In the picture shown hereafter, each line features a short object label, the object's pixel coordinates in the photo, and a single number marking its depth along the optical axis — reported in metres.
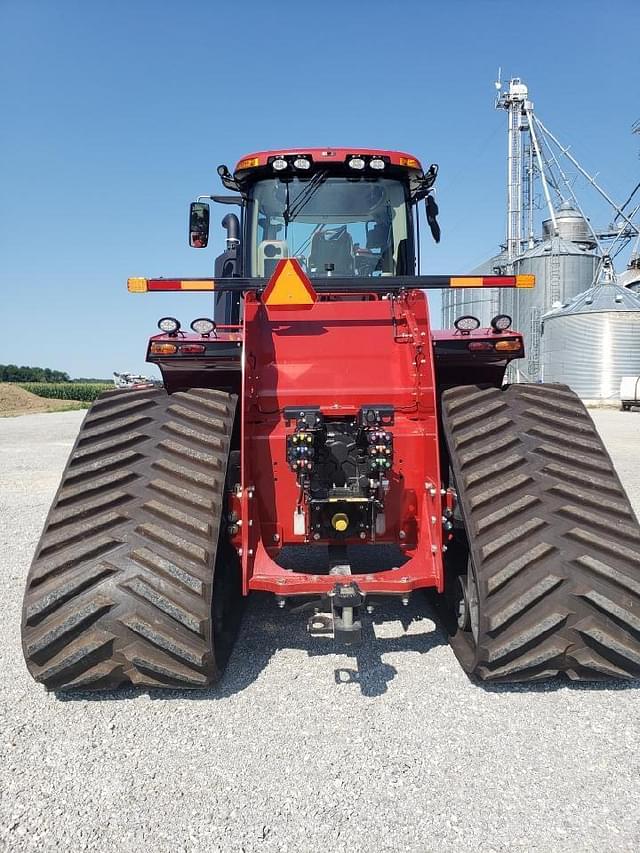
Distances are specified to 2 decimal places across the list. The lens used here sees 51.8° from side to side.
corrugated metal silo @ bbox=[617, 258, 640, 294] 39.78
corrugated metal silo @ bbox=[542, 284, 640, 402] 31.92
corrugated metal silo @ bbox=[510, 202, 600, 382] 36.75
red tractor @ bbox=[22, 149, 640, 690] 3.23
